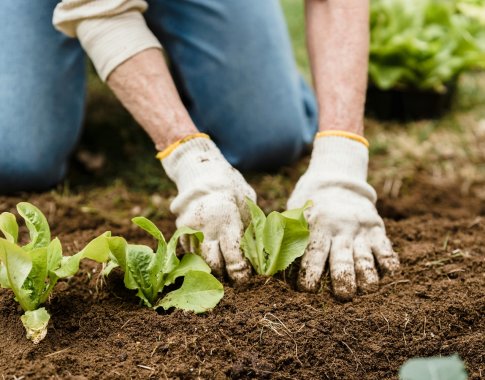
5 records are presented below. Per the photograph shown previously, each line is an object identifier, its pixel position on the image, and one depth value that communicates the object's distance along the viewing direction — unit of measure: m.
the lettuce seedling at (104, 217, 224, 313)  1.40
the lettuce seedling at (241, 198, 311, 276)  1.45
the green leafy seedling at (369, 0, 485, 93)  2.16
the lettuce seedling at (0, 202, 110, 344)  1.34
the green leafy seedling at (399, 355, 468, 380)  1.16
